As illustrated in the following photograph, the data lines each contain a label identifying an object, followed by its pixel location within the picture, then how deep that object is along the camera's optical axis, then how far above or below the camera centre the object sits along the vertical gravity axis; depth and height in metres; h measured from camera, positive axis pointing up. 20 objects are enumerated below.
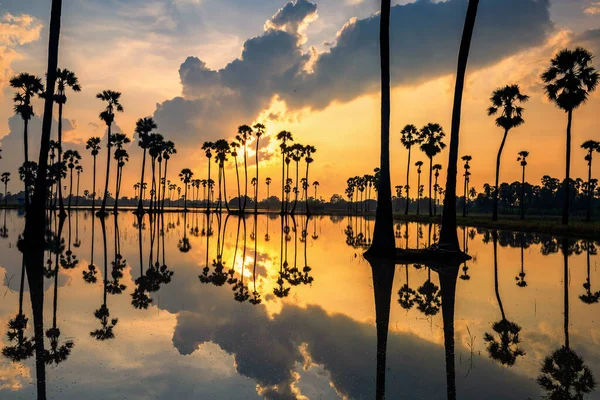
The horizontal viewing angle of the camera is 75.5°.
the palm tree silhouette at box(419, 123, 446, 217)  75.81 +12.60
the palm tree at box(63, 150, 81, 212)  105.12 +11.57
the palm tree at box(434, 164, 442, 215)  107.56 +10.24
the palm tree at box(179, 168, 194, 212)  126.75 +8.93
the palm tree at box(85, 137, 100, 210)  90.19 +12.77
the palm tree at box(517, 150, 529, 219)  85.38 +10.57
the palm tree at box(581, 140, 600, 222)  70.75 +10.89
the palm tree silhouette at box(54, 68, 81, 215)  51.59 +14.91
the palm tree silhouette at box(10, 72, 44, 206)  43.22 +12.23
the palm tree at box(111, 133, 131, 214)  83.50 +12.06
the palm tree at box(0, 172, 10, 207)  160.75 +8.04
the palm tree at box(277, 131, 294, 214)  97.00 +16.08
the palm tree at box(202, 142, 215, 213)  102.38 +14.35
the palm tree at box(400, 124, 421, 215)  80.77 +14.15
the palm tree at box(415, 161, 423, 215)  117.94 +12.14
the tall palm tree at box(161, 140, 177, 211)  96.07 +12.57
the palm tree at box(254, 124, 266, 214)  91.18 +16.88
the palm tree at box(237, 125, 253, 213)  90.60 +16.06
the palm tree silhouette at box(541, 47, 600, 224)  38.62 +12.64
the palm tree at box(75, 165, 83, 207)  122.69 +9.92
